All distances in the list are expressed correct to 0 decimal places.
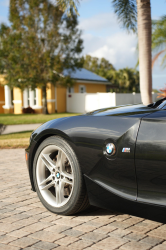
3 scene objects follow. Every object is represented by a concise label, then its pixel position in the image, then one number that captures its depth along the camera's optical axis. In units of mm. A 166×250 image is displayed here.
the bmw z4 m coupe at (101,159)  2469
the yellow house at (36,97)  27922
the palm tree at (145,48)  8328
